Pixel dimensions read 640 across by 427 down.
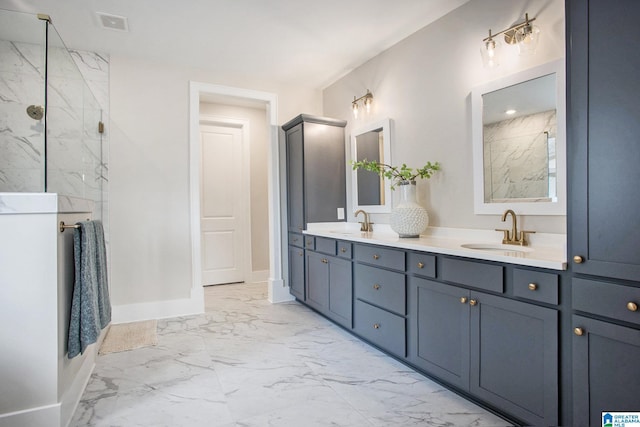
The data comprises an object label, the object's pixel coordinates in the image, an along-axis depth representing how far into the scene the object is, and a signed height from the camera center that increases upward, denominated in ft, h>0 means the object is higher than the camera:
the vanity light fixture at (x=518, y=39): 6.79 +3.43
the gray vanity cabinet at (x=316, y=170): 12.20 +1.43
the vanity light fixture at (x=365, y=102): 11.42 +3.61
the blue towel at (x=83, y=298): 5.92 -1.50
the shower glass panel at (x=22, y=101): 7.34 +2.67
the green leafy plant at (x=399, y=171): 8.95 +1.05
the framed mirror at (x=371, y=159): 10.77 +1.47
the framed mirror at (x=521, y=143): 6.48 +1.33
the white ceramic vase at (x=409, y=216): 8.70 -0.18
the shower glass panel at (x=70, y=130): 7.39 +2.09
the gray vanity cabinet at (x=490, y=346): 4.91 -2.27
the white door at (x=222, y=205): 16.34 +0.24
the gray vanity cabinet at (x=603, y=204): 4.03 +0.04
